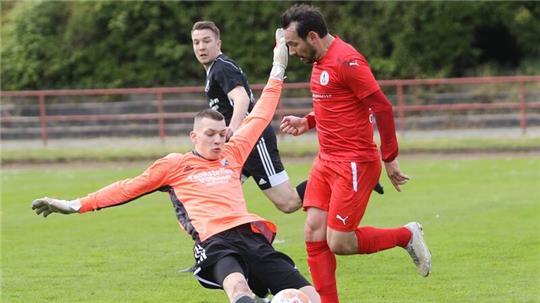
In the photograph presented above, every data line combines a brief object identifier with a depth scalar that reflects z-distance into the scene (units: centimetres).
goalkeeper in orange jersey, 1462
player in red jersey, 1612
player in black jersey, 1987
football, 1362
